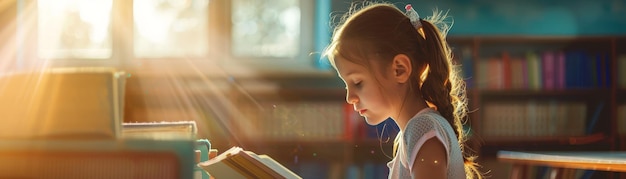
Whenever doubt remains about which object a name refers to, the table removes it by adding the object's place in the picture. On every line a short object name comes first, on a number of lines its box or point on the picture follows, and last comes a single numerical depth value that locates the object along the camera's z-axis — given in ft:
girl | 5.00
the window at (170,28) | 16.26
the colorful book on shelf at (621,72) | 14.93
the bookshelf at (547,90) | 14.85
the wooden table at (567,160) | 8.00
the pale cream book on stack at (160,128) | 6.17
